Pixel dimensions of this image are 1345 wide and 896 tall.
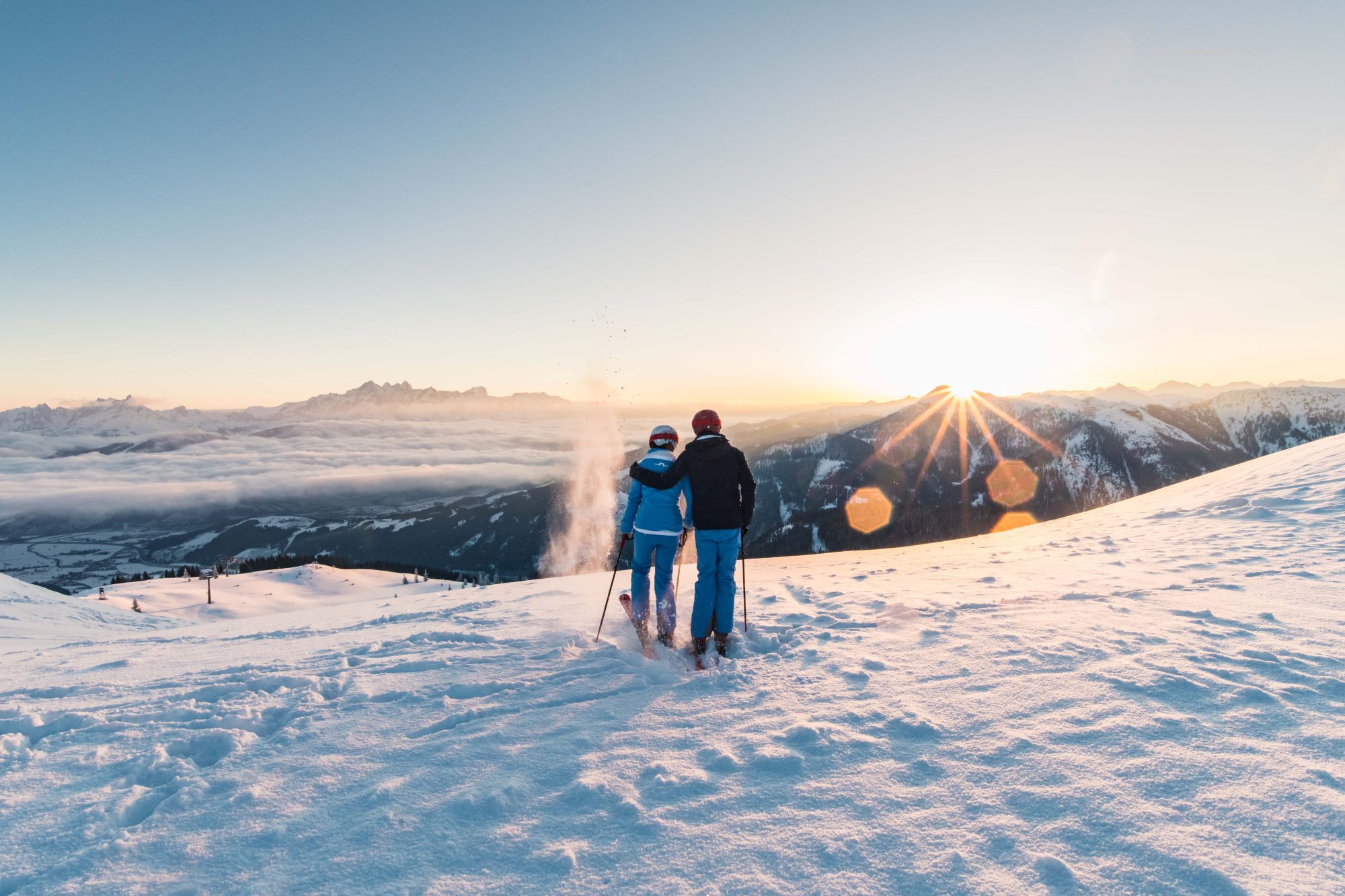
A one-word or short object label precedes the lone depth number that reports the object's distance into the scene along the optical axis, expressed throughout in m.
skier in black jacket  7.77
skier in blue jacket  8.29
